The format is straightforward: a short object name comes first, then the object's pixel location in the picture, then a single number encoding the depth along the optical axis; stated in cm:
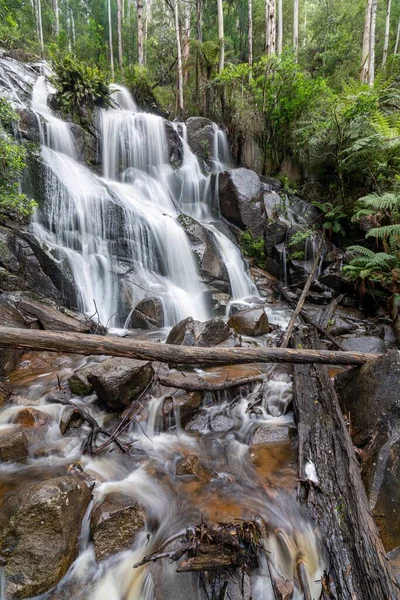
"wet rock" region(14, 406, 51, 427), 351
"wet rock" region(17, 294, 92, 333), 548
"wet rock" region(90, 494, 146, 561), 230
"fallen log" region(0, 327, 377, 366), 228
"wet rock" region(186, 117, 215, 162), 1296
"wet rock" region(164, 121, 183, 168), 1212
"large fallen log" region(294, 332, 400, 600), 192
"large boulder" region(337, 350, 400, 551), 239
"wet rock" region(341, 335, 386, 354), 580
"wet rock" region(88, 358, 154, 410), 356
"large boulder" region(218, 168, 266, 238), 1048
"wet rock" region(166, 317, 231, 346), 521
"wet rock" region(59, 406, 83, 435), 344
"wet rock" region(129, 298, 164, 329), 682
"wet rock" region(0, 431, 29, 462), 300
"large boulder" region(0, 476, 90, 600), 202
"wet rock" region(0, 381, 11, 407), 391
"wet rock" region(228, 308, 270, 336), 643
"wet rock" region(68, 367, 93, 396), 402
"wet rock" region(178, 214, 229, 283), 882
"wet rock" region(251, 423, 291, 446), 349
